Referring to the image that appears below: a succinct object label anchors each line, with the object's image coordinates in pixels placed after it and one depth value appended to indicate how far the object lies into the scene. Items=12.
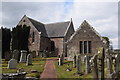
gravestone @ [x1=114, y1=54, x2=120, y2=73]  7.57
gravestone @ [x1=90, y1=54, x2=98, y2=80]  5.22
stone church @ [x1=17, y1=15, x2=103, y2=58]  24.83
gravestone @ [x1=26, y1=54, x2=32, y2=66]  12.16
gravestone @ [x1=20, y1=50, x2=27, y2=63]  14.48
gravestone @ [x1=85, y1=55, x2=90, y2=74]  8.12
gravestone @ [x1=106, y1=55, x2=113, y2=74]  6.69
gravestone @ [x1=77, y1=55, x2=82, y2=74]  8.21
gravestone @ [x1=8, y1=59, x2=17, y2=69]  10.12
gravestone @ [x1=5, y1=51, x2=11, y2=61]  15.11
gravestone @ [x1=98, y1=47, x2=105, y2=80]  5.39
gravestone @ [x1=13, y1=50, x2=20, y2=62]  14.09
